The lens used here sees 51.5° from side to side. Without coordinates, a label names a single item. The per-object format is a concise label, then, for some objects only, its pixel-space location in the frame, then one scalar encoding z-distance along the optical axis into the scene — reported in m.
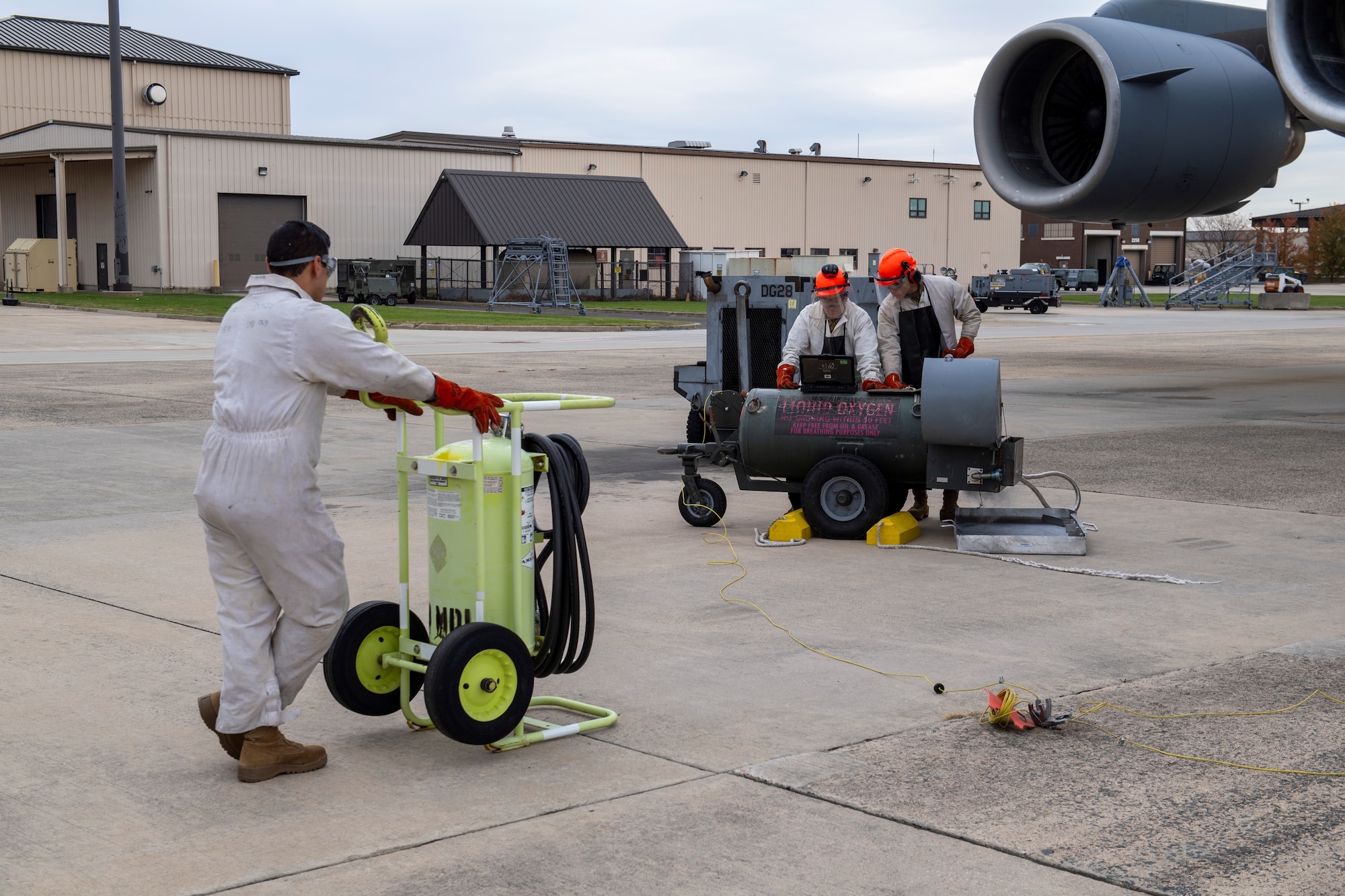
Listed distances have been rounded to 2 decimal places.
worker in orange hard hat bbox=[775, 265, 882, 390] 9.80
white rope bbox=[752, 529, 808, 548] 9.08
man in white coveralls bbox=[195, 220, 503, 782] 4.64
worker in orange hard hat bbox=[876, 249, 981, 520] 10.16
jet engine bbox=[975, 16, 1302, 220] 15.00
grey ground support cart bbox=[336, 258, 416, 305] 49.44
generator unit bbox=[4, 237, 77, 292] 56.81
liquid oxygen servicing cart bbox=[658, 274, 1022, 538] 8.86
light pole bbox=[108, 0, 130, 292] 51.03
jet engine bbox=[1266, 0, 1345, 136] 13.79
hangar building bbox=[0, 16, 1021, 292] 55.28
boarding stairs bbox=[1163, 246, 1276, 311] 62.41
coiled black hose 5.04
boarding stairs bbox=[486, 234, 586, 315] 49.95
